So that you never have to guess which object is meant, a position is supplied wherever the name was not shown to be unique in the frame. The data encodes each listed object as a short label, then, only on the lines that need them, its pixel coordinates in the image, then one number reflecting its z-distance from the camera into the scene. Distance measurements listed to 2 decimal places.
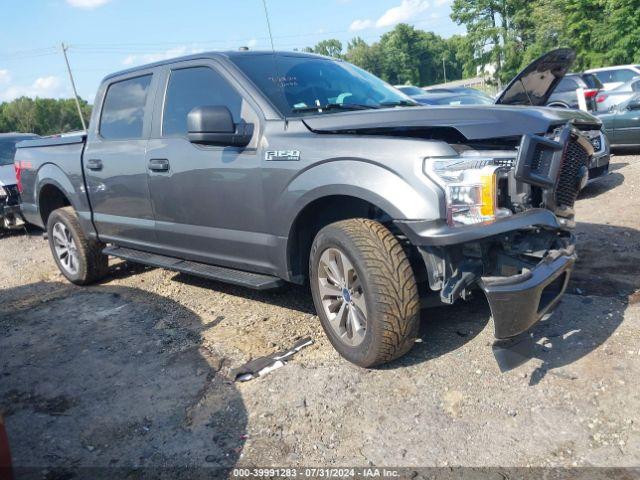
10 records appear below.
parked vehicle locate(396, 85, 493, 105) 10.51
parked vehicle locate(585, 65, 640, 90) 14.90
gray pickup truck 2.75
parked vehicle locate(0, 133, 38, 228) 8.38
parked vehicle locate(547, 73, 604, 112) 13.18
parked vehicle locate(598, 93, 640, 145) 9.04
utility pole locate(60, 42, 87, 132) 48.03
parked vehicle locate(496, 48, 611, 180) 3.77
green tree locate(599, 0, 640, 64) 27.02
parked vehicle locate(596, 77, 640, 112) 12.20
